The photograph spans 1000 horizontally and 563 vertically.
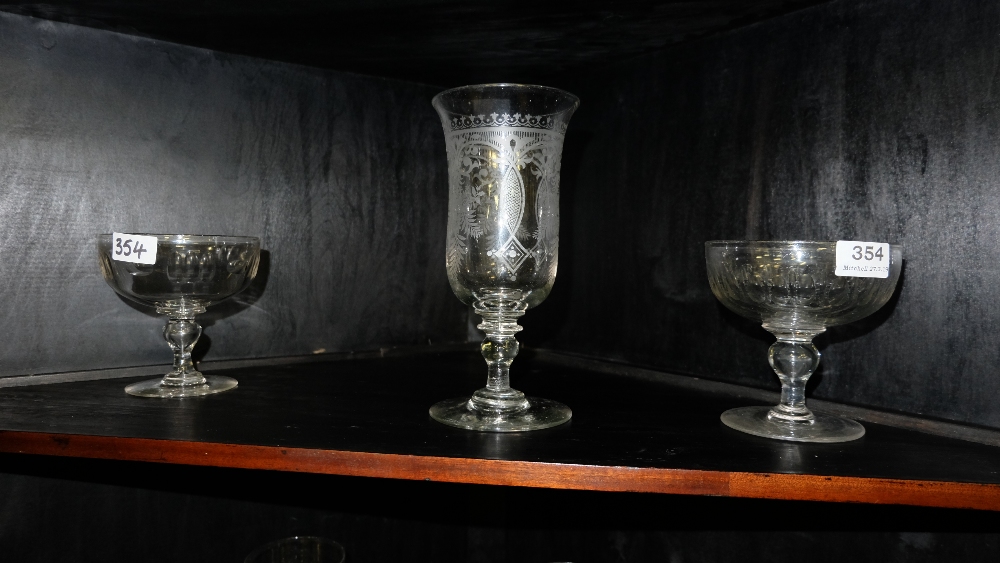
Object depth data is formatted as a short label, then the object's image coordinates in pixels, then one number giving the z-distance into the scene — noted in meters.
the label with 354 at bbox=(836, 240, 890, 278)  0.67
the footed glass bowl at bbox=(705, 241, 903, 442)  0.68
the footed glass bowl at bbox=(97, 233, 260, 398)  0.83
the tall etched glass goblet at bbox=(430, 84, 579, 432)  0.71
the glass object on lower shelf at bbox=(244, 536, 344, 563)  0.97
